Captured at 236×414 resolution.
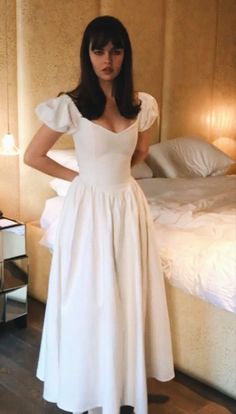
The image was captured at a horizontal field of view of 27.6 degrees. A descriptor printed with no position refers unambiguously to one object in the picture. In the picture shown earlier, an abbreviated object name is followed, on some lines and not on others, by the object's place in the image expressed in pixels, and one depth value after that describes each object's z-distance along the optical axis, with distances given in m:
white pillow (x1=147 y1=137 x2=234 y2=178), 3.52
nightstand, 2.56
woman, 1.68
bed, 1.97
